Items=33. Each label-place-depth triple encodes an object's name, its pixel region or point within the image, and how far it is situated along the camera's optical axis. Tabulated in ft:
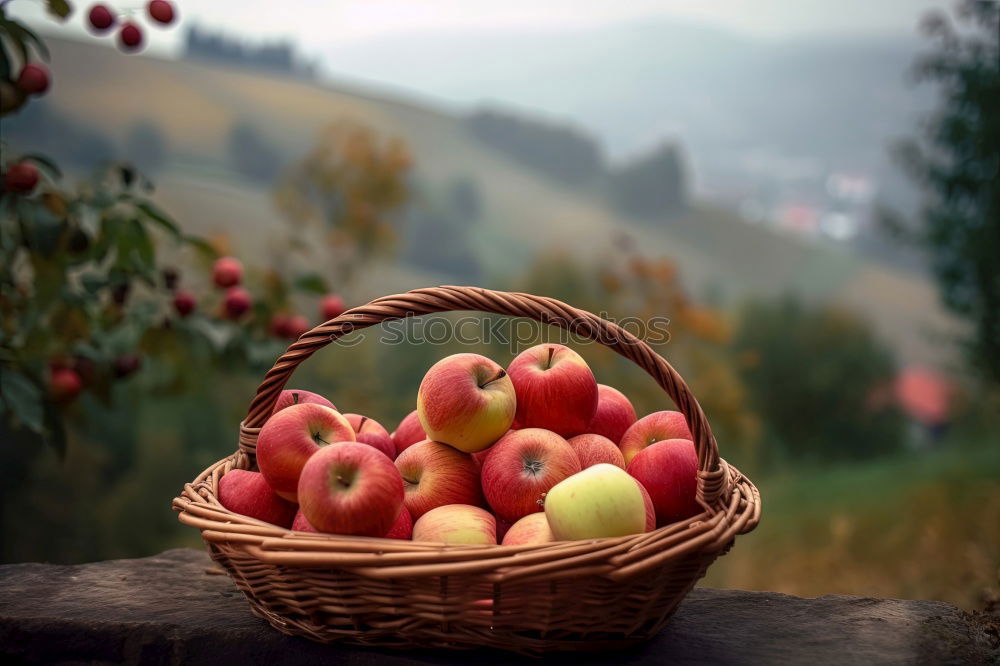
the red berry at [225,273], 6.93
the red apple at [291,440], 4.60
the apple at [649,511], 4.48
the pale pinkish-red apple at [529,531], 4.37
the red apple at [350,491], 4.19
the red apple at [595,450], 5.02
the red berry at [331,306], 7.48
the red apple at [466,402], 4.90
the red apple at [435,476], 4.88
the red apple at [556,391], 5.11
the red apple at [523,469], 4.68
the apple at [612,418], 5.59
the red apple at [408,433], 5.56
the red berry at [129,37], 6.06
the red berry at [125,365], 6.22
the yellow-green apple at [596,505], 4.17
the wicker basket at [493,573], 3.91
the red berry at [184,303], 6.44
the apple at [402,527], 4.60
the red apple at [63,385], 5.94
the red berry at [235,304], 6.75
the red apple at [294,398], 5.25
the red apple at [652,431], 5.23
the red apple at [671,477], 4.72
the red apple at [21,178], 5.27
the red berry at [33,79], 5.19
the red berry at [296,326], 7.14
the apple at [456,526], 4.46
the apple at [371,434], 5.14
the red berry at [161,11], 6.03
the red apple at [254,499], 4.80
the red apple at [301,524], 4.56
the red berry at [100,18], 5.82
